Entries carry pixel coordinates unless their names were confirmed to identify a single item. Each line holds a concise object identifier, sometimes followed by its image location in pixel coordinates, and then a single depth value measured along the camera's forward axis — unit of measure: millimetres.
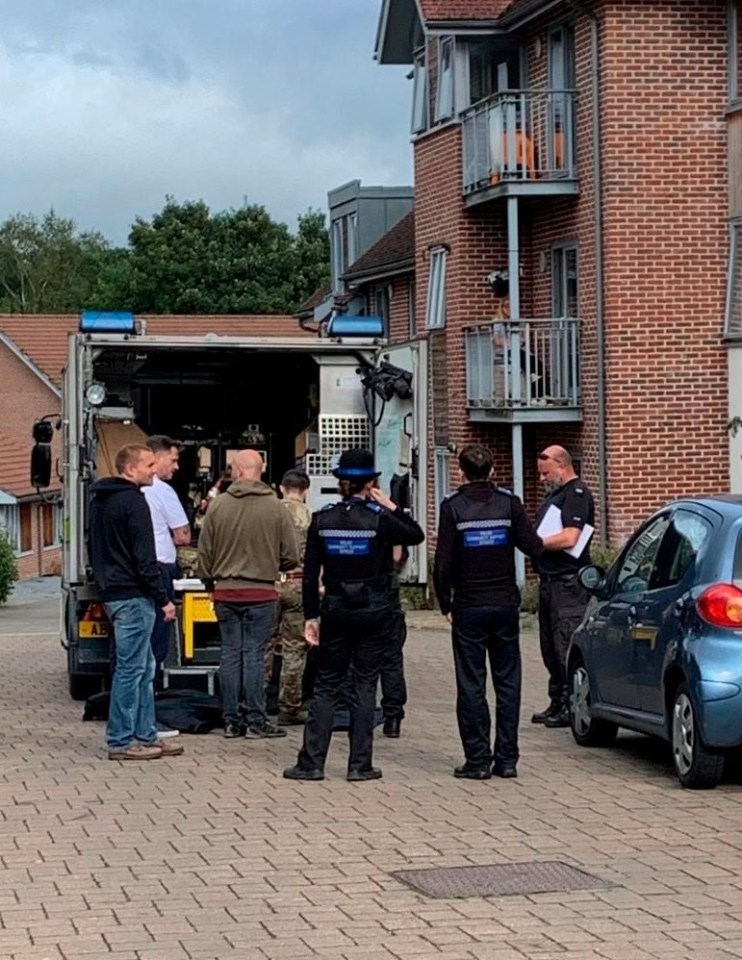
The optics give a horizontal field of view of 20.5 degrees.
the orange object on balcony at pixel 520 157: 29172
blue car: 10906
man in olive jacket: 13461
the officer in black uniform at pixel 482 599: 11750
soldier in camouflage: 14312
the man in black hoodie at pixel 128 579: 12539
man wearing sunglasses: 13836
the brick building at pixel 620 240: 27438
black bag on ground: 14172
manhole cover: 8477
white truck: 15641
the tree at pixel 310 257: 79625
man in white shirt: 14617
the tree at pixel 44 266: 101938
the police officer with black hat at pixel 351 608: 11641
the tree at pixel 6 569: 41406
